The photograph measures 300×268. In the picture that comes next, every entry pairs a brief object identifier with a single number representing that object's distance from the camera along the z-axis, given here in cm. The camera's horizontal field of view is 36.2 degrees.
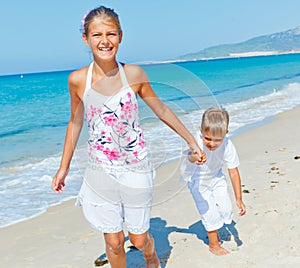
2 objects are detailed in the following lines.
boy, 398
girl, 303
